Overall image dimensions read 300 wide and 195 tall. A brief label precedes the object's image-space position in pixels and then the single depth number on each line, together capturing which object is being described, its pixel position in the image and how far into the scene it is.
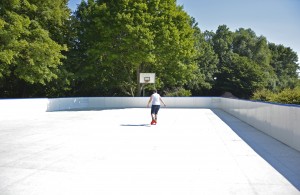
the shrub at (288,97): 19.77
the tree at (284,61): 84.25
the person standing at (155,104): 15.41
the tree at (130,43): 32.78
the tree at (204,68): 54.55
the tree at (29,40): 25.17
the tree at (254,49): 71.63
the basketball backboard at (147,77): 33.78
